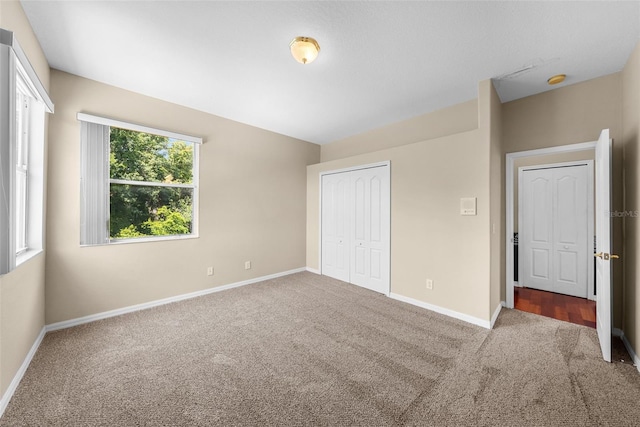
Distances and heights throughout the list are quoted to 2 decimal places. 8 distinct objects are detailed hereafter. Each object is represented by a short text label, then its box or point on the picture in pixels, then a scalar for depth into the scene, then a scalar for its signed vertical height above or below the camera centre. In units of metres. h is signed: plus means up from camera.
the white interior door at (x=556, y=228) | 3.56 -0.22
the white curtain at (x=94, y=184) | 2.67 +0.33
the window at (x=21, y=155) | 1.44 +0.45
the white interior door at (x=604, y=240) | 2.03 -0.23
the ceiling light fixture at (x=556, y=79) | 2.56 +1.45
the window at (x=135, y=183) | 2.71 +0.39
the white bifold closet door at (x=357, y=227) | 3.69 -0.22
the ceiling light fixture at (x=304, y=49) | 2.03 +1.41
